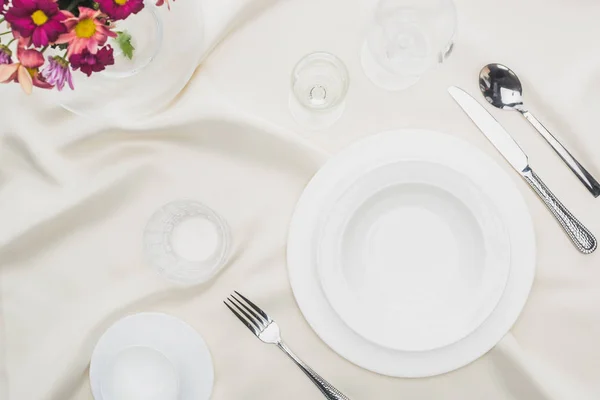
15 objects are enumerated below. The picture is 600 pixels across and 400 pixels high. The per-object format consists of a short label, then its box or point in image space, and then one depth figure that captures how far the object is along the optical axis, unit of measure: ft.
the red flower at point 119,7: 1.85
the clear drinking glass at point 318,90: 2.74
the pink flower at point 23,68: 1.86
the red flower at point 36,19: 1.77
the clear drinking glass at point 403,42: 2.74
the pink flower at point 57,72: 2.03
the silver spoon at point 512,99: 2.72
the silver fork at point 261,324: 2.74
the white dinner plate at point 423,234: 2.57
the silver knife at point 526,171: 2.70
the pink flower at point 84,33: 1.85
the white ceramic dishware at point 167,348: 2.72
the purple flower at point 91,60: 1.92
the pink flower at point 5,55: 1.92
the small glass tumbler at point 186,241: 2.81
